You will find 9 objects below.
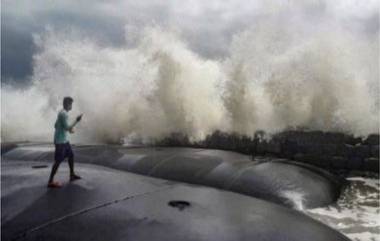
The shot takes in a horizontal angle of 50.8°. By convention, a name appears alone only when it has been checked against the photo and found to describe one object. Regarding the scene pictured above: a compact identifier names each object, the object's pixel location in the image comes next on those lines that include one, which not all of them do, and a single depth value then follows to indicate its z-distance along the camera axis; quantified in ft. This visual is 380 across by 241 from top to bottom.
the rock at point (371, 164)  38.41
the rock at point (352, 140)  40.11
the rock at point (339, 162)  39.93
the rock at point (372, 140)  38.83
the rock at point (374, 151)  38.66
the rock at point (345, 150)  39.81
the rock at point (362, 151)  39.09
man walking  20.65
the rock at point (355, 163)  39.24
